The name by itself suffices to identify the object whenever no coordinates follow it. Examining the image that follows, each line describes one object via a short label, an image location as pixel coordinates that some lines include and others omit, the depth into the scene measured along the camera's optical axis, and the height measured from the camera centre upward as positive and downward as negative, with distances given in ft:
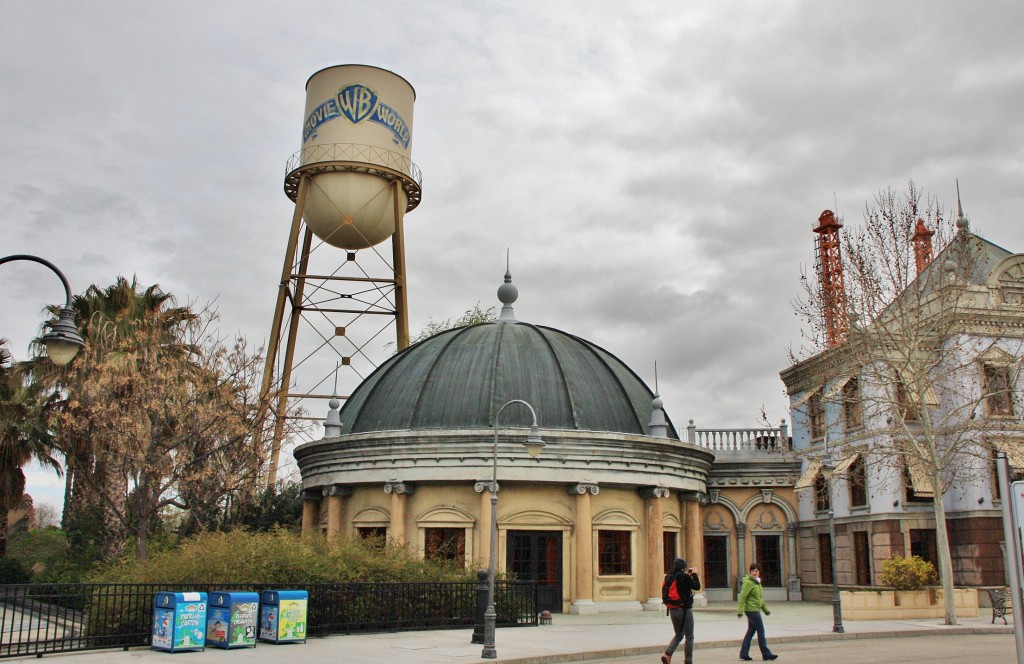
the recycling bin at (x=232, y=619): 54.90 -4.85
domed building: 89.04 +6.51
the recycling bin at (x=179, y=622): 52.21 -4.76
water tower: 128.67 +51.98
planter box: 83.35 -5.90
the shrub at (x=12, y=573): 97.09 -3.63
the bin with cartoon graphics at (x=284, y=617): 57.47 -4.89
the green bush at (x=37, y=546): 130.17 -1.12
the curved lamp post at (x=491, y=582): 53.06 -2.59
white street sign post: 21.58 +0.15
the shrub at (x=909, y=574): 87.10 -3.12
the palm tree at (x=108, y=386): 95.09 +16.23
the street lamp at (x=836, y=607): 69.19 -4.98
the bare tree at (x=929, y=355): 83.46 +18.92
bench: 77.05 -5.19
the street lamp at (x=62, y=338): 39.06 +8.67
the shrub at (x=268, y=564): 62.80 -1.79
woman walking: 53.11 -4.12
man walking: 49.39 -3.23
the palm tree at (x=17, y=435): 100.32 +11.40
